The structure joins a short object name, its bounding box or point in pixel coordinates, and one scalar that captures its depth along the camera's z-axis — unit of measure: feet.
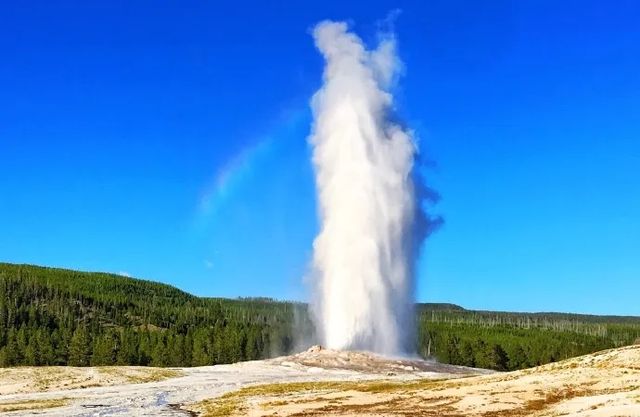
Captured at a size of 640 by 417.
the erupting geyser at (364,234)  349.82
